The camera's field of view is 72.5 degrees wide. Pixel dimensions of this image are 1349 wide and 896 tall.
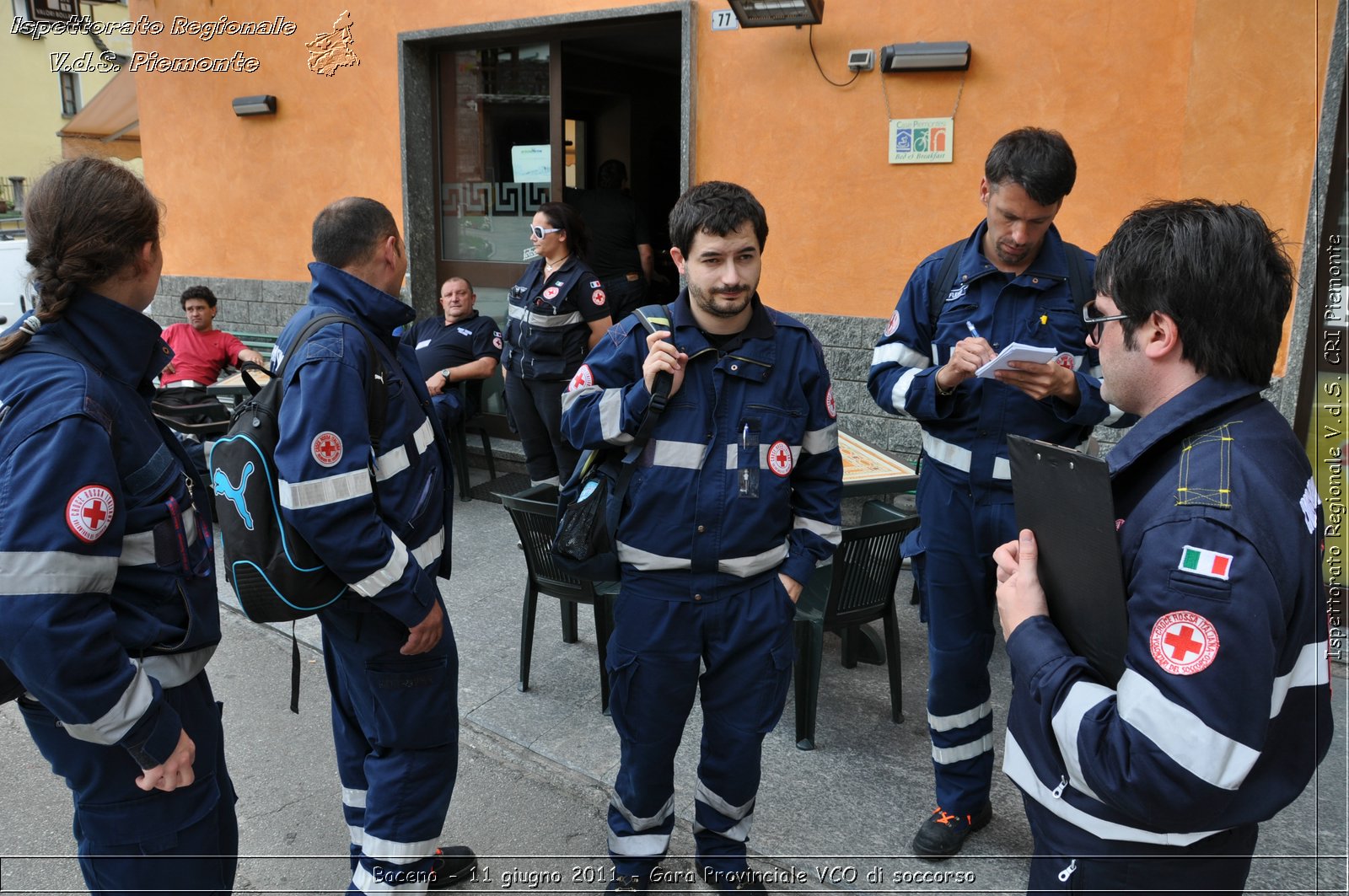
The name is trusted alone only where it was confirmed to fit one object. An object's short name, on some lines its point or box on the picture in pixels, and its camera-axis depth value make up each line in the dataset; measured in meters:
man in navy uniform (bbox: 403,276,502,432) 6.81
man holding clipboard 1.35
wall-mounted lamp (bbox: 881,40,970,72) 5.50
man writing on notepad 2.80
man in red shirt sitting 6.77
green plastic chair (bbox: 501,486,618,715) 3.85
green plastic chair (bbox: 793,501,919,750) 3.67
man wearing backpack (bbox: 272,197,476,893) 2.31
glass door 7.58
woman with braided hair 1.74
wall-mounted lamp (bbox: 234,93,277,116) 8.65
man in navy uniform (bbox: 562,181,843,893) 2.58
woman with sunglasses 6.12
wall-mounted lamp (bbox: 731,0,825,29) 5.70
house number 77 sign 6.25
